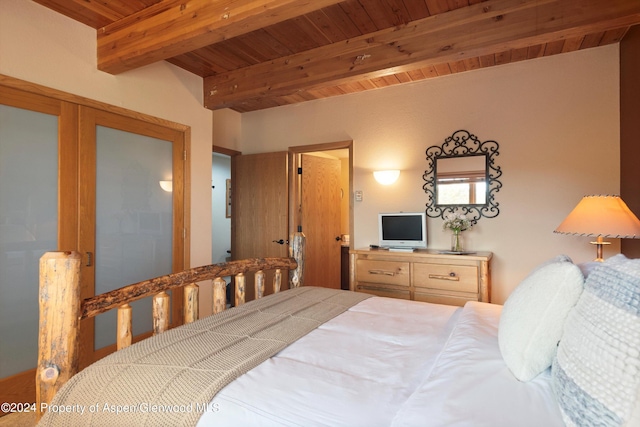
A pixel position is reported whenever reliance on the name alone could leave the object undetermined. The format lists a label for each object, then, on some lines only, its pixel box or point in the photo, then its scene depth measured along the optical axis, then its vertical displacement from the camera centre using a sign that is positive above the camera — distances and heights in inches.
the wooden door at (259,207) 154.9 +5.5
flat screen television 121.5 -5.8
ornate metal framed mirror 116.5 +14.4
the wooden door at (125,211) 92.6 +2.6
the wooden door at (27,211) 77.1 +2.4
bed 25.8 -18.9
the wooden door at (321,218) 159.9 -1.0
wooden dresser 102.3 -20.9
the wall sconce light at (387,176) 131.1 +16.6
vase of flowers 115.1 -4.5
